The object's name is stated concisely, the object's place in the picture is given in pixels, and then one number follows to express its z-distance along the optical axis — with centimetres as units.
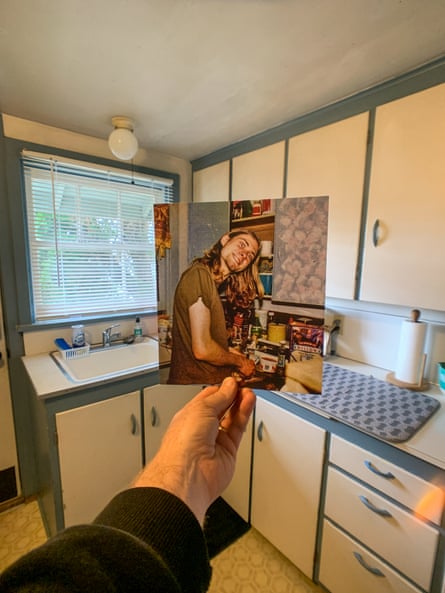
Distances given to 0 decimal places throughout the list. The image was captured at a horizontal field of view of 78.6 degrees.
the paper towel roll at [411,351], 124
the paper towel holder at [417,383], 126
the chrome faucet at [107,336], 181
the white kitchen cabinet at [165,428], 151
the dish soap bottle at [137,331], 196
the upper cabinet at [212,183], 185
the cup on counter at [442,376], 122
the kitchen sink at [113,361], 151
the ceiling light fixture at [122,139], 145
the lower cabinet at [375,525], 88
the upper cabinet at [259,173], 153
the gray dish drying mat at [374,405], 99
